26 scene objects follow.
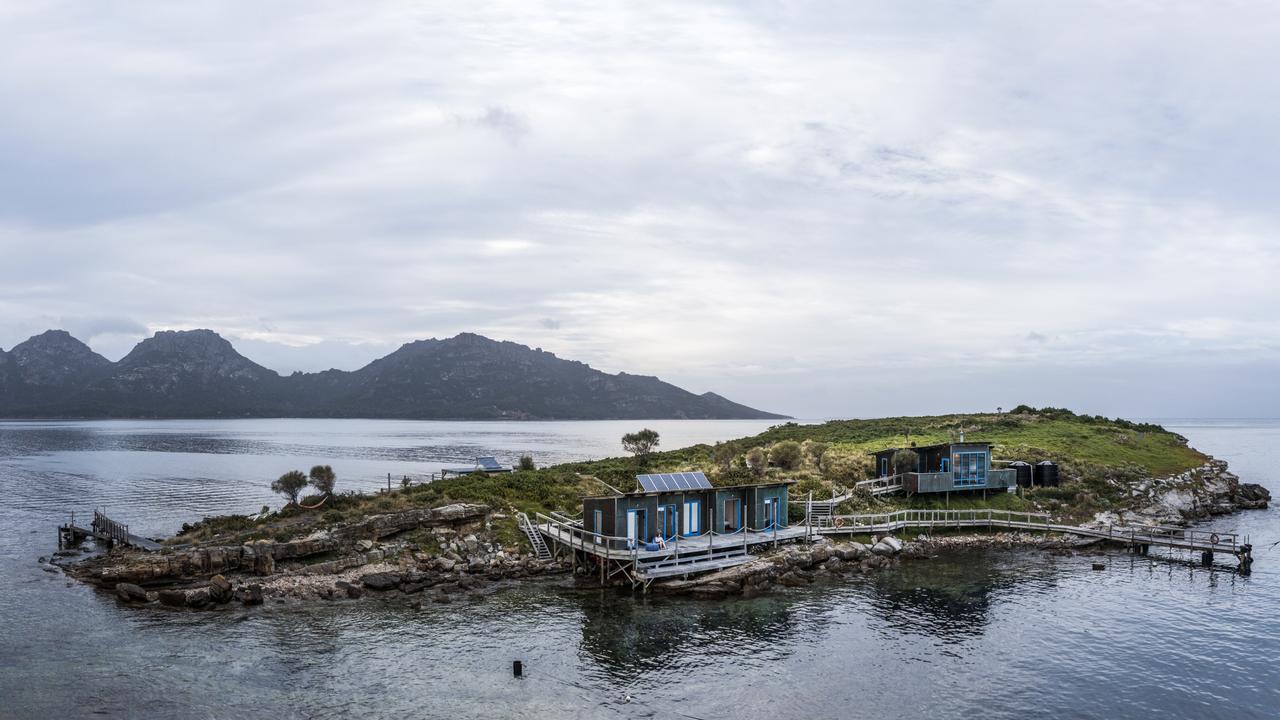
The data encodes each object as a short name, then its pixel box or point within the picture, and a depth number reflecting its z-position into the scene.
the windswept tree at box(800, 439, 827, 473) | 79.38
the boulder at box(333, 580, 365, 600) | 41.56
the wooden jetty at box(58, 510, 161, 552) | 53.69
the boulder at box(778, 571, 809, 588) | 44.53
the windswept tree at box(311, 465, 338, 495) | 60.50
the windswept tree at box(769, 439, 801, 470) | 78.75
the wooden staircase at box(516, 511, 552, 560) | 49.88
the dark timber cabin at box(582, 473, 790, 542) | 45.81
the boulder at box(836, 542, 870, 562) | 50.19
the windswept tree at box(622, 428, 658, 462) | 83.06
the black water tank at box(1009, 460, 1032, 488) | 68.81
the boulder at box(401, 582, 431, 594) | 42.62
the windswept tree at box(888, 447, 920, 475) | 64.94
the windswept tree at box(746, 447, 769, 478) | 76.12
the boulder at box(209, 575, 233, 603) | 39.56
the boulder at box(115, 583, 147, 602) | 39.81
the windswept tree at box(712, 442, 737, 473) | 81.56
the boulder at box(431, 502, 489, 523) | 51.31
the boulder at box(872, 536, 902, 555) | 52.00
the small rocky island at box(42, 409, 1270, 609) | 42.88
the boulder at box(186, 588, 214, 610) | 38.88
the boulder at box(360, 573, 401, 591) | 42.56
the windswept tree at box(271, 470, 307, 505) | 60.12
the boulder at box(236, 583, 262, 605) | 39.41
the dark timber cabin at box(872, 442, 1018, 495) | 63.25
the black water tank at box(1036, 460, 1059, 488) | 69.12
